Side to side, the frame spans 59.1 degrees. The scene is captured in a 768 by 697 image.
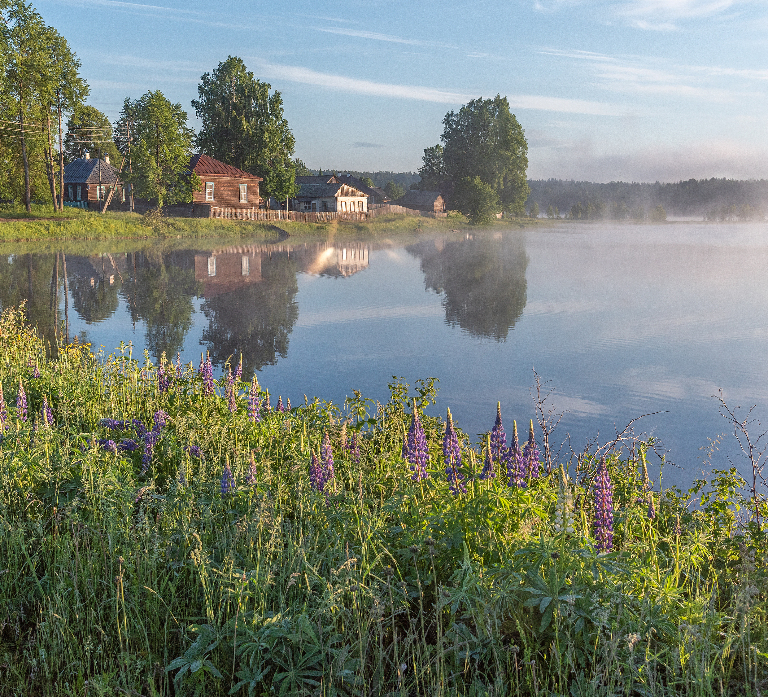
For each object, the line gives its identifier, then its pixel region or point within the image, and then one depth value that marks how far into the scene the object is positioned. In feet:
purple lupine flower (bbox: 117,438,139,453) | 22.25
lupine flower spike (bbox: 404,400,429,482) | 17.46
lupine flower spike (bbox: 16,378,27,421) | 24.76
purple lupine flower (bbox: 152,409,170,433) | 23.56
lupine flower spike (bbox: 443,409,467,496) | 16.20
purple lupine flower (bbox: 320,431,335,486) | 18.49
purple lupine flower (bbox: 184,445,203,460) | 21.08
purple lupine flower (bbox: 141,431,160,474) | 21.30
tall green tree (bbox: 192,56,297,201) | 222.07
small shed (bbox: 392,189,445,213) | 340.39
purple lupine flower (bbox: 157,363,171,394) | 30.61
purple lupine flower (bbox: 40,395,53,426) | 22.31
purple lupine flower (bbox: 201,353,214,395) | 29.55
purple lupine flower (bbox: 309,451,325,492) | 18.58
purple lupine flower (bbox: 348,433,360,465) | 21.49
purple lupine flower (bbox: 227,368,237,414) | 27.35
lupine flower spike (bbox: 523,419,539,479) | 17.16
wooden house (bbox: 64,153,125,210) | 219.41
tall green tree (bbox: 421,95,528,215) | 324.80
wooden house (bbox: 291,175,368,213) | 284.82
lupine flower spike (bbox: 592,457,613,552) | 14.76
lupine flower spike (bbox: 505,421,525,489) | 16.43
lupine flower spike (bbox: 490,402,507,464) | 16.84
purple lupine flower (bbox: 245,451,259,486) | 17.31
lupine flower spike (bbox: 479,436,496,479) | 17.30
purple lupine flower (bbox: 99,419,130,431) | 23.93
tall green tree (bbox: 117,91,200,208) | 176.55
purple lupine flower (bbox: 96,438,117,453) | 20.48
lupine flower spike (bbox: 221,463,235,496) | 17.70
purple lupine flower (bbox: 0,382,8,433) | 22.60
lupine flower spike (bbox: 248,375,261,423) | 26.37
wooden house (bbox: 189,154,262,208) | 211.20
